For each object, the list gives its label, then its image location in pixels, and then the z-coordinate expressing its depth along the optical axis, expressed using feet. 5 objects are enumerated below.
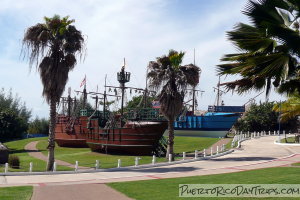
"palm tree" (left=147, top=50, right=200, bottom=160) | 89.51
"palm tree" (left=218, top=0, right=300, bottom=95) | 26.05
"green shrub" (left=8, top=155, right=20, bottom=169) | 76.72
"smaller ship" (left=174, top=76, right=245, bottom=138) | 182.80
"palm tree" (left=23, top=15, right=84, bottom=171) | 71.72
